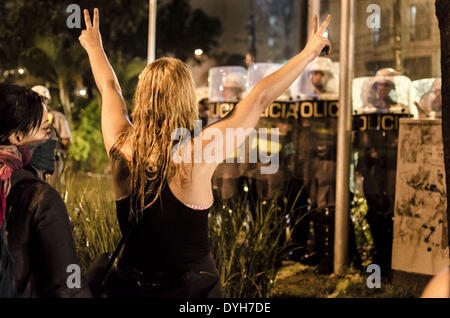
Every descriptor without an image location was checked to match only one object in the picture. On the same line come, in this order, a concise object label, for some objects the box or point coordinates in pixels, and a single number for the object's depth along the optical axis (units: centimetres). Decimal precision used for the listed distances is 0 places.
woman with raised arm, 211
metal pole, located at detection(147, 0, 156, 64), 603
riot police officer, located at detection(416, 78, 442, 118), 550
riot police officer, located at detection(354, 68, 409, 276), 595
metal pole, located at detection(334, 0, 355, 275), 573
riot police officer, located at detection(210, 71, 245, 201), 648
